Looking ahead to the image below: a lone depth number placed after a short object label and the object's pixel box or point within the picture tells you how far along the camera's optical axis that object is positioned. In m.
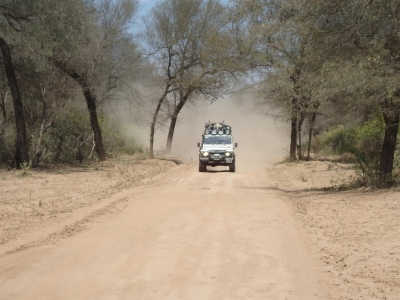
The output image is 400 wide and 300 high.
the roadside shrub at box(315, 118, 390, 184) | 17.00
